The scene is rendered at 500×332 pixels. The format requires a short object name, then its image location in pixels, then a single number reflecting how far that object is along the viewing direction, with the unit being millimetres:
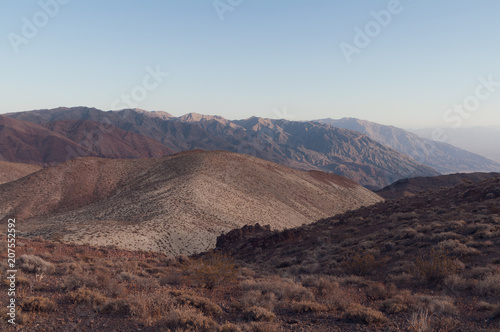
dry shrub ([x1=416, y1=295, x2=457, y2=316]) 7590
